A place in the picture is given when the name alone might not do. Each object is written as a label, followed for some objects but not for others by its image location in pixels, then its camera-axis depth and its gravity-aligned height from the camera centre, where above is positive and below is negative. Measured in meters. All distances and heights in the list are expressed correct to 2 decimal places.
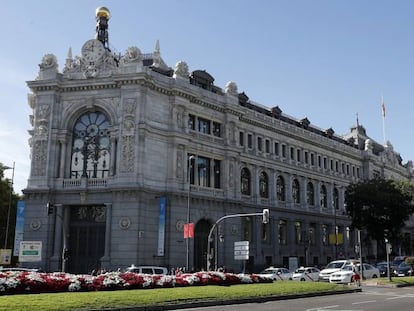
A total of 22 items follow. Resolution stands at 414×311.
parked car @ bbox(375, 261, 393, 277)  53.81 -1.19
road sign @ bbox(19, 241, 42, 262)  35.38 +0.25
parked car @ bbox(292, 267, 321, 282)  44.83 -1.50
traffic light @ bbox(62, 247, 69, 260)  42.75 +0.08
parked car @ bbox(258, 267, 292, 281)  43.62 -1.44
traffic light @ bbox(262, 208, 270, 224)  35.09 +2.78
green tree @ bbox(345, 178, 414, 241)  59.97 +5.98
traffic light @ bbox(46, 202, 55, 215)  37.94 +3.46
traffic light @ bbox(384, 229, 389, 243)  59.61 +2.88
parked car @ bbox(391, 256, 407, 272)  58.83 -0.54
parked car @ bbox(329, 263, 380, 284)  41.94 -1.46
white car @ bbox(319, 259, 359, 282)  44.13 -0.94
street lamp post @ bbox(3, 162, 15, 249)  59.37 +7.55
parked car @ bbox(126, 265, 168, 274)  34.59 -0.96
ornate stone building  46.28 +8.89
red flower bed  22.47 -1.28
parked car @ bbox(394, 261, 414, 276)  55.88 -1.31
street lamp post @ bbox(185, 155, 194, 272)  41.00 +2.30
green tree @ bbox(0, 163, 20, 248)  63.44 +5.98
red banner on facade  41.00 +2.06
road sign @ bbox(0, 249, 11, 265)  42.03 -0.13
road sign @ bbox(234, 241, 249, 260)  36.38 +0.46
